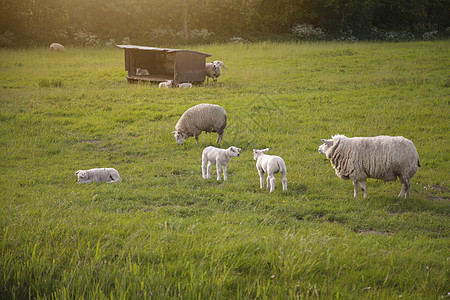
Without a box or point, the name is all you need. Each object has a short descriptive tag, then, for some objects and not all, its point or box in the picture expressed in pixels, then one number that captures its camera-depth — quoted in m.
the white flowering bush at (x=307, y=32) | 49.03
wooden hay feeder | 21.72
